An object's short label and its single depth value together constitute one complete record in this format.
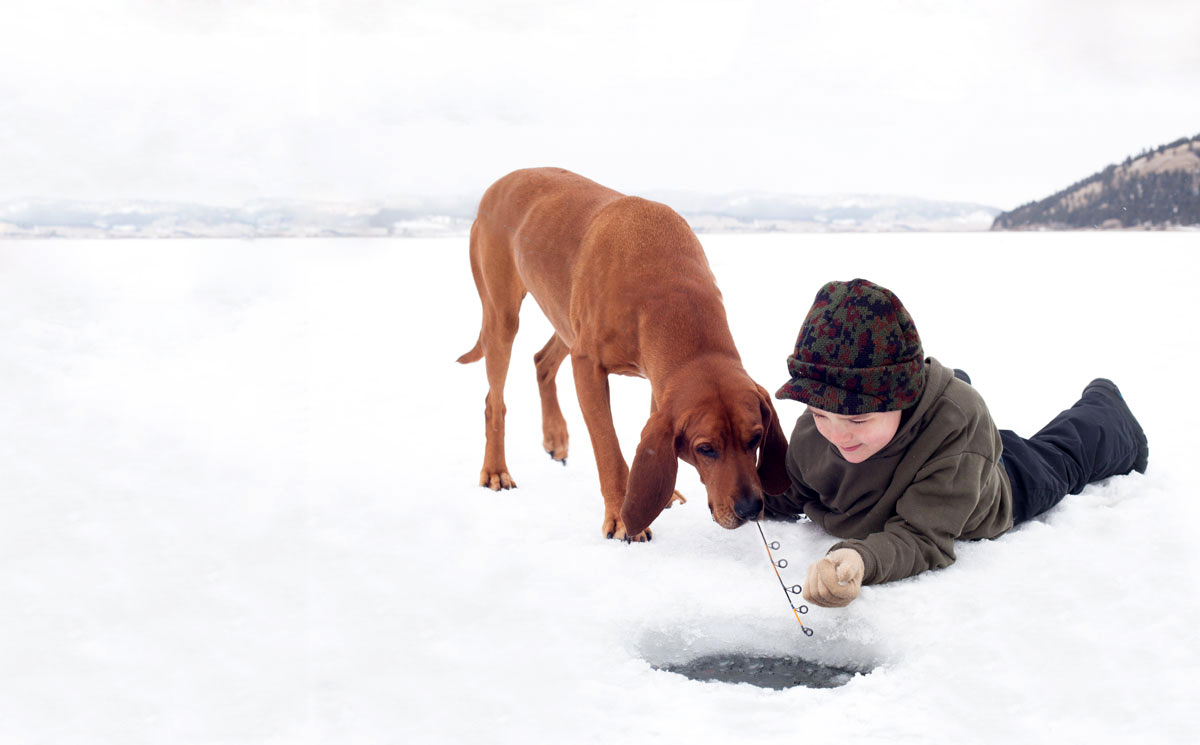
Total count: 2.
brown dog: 2.61
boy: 2.46
